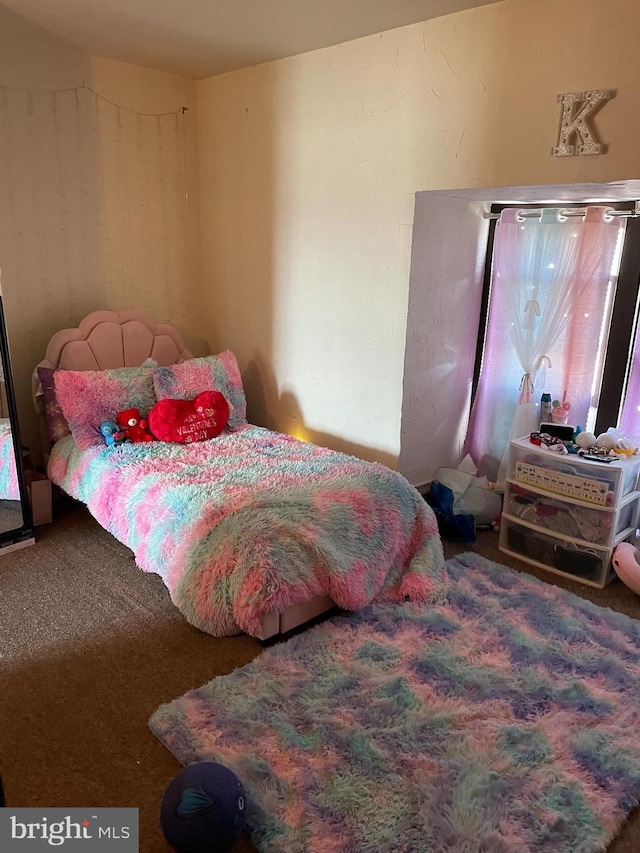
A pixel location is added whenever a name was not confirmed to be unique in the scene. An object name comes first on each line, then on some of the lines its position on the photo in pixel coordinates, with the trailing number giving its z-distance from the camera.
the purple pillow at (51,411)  3.30
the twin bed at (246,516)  2.29
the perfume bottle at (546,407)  3.38
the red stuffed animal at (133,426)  3.20
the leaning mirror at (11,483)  2.97
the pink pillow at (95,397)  3.17
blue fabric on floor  3.21
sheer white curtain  3.15
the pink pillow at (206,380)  3.40
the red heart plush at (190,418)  3.22
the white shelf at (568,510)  2.81
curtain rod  2.97
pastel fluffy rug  1.63
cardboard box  3.22
